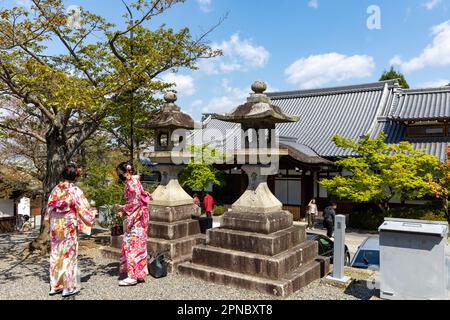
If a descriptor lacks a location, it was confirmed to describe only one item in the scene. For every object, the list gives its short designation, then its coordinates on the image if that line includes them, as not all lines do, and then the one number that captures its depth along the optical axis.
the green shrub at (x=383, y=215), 13.94
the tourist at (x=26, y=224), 19.17
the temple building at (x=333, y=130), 16.81
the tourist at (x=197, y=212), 8.32
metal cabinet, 4.37
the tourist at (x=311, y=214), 15.73
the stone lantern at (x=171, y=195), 7.41
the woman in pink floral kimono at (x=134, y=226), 5.89
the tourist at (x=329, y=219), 12.59
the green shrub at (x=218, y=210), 19.69
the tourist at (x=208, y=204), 15.38
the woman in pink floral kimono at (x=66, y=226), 5.05
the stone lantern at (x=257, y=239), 5.67
